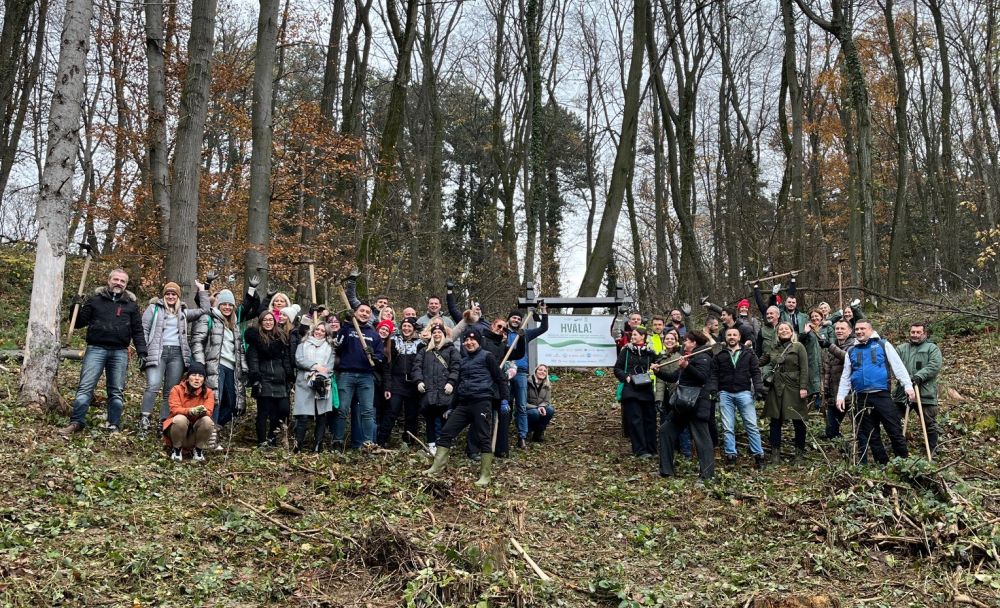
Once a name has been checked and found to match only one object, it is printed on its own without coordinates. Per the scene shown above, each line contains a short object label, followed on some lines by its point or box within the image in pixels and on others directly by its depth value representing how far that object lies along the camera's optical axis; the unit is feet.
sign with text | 41.45
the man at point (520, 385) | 35.29
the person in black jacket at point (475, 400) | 28.99
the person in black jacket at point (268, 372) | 30.50
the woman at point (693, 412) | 29.63
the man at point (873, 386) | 28.09
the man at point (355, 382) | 31.71
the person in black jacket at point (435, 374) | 32.22
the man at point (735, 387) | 31.12
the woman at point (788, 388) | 31.78
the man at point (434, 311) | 36.27
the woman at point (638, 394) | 33.96
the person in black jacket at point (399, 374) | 32.71
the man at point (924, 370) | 30.27
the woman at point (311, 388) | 30.60
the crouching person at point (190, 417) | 27.04
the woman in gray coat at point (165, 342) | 29.66
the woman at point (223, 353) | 29.71
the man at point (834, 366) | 32.35
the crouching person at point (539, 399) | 35.99
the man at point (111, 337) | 28.50
